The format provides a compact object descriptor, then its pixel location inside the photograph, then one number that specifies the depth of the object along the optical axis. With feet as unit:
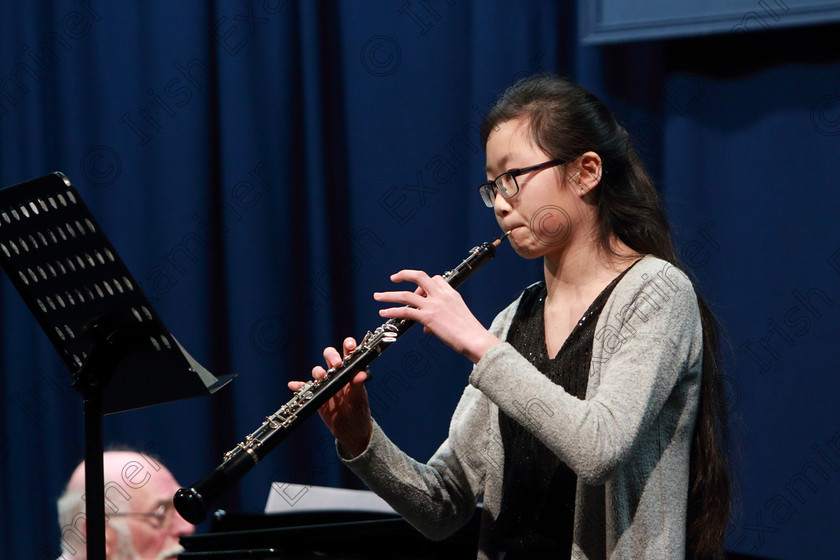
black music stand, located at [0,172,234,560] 24.08
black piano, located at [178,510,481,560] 25.42
